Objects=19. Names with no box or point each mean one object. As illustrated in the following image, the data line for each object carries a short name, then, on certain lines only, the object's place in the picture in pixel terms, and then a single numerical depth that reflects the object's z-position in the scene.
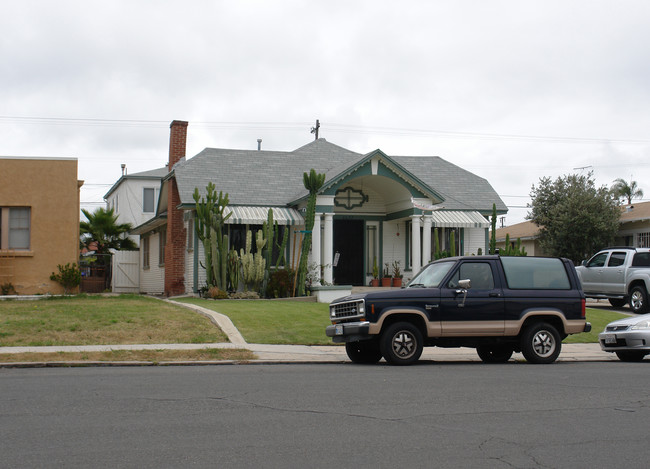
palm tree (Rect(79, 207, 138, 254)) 34.47
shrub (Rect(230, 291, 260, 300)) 22.87
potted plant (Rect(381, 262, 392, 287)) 27.11
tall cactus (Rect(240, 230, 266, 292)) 23.30
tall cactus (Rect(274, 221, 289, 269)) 23.61
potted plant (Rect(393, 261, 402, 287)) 27.02
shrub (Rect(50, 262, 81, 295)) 22.78
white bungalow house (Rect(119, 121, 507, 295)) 25.08
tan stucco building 22.64
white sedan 13.99
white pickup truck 22.02
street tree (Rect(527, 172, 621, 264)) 32.94
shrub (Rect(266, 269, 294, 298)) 23.47
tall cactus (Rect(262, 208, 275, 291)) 23.67
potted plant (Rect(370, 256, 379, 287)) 27.17
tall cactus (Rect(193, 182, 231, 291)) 22.84
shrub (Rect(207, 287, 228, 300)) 22.59
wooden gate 35.84
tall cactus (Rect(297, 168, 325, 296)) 23.50
